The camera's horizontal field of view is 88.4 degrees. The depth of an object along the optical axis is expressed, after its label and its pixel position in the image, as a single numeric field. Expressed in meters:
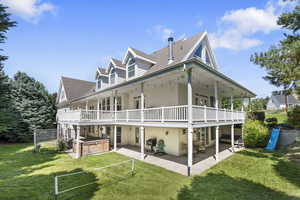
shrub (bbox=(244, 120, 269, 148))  12.77
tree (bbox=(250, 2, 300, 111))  11.23
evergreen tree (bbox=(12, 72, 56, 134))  21.38
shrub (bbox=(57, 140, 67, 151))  13.71
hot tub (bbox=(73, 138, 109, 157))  11.49
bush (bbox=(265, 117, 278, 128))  18.39
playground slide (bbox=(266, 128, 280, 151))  12.45
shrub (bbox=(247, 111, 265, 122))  19.12
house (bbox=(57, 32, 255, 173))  8.88
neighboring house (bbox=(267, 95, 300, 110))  52.47
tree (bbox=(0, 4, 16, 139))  6.92
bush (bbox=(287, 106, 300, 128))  15.33
